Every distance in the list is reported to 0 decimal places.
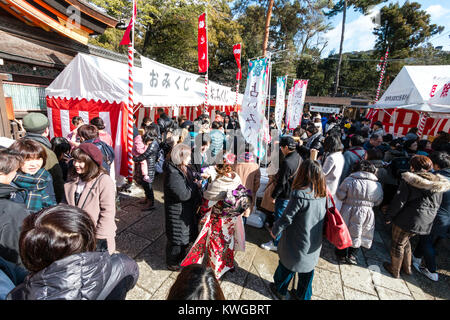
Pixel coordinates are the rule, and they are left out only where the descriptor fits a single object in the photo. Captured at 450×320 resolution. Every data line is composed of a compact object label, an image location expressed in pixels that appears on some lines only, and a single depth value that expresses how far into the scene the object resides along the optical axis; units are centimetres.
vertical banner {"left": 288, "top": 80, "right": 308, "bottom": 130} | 819
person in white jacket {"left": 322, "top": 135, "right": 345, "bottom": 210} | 337
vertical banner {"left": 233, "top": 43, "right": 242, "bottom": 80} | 958
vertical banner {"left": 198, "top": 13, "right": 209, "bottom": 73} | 664
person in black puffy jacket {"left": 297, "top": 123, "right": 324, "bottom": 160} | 517
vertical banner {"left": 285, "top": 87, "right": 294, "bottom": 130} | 845
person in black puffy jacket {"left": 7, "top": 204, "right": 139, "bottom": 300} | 89
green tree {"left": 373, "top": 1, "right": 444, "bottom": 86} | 2278
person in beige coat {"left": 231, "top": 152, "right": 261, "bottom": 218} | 330
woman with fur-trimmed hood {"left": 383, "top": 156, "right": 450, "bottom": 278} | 247
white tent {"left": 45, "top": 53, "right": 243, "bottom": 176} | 477
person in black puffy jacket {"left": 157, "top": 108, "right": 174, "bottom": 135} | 657
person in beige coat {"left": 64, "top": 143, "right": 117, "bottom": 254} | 204
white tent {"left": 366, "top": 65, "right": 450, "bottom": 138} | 577
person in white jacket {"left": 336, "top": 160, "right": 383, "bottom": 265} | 275
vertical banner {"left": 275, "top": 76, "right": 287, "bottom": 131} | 643
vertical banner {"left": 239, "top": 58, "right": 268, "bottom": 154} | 390
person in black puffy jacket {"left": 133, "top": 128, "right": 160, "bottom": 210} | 418
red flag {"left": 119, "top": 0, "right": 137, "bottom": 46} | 450
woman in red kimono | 244
